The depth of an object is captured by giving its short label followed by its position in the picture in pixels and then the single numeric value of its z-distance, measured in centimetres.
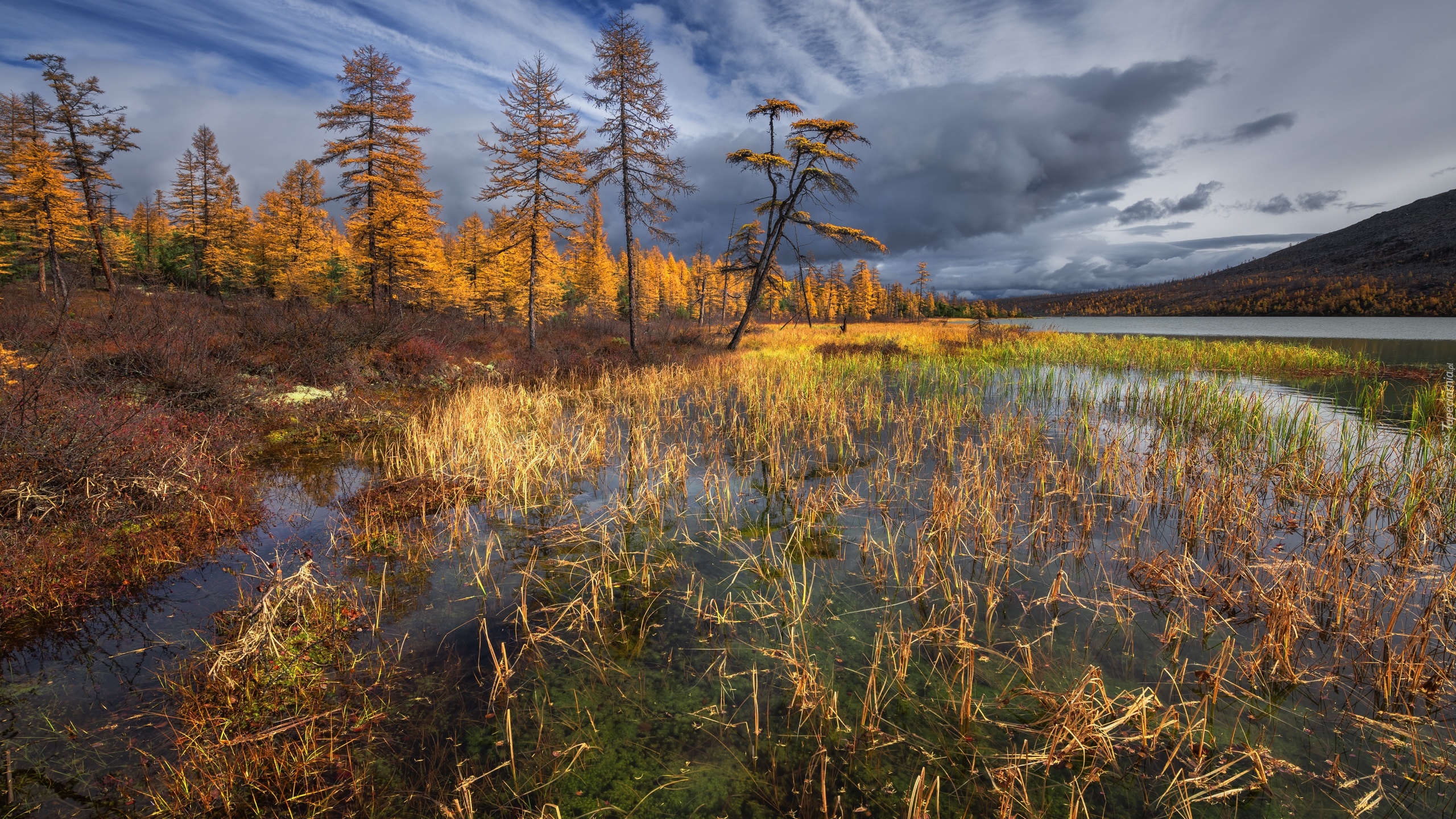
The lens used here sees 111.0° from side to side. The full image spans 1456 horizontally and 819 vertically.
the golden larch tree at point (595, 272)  5403
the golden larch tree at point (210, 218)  4306
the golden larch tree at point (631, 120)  1850
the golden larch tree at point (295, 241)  3850
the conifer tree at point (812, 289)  8530
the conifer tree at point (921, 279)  7869
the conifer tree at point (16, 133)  3047
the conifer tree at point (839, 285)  8731
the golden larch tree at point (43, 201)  2950
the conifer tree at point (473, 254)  4352
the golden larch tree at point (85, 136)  2978
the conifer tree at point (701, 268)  4700
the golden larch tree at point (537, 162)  2114
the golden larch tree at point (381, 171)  2475
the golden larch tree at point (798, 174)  1917
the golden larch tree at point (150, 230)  4975
